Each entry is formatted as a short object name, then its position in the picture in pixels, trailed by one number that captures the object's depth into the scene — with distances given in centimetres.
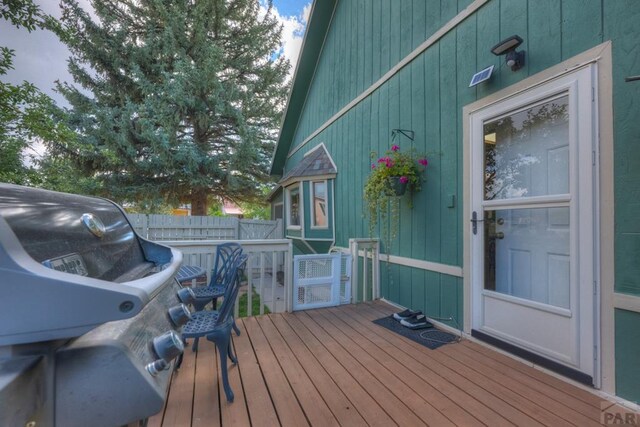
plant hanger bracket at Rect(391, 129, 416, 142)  335
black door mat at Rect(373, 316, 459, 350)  253
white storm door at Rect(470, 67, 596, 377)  183
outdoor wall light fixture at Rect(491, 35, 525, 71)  218
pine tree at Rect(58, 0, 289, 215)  824
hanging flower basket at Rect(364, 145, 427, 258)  316
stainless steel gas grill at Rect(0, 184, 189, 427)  62
